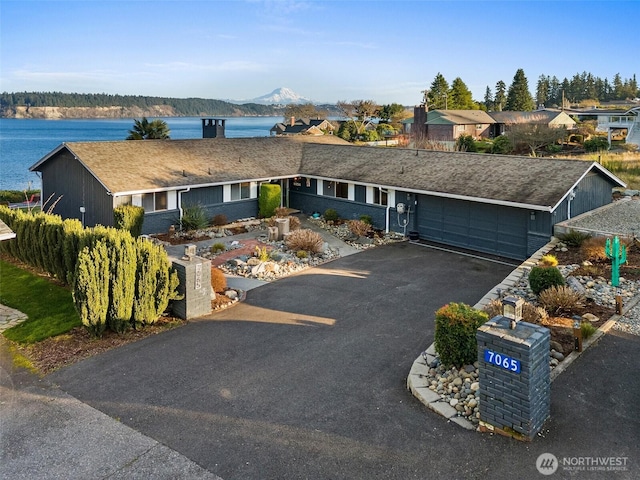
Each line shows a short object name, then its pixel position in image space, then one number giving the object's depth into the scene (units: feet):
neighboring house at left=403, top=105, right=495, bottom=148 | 214.28
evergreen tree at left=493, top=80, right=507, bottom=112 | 402.85
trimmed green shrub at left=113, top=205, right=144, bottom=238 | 68.39
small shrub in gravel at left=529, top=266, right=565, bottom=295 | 44.24
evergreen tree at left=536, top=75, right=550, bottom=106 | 475.72
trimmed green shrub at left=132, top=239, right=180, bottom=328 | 42.88
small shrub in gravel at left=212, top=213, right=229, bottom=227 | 82.79
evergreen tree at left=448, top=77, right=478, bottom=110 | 298.15
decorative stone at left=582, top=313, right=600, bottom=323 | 39.32
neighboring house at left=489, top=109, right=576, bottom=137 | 232.94
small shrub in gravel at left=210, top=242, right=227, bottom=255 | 67.68
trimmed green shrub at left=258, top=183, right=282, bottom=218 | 87.76
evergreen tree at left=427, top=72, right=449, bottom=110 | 297.12
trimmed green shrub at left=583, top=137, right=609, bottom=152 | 162.38
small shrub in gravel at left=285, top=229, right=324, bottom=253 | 66.85
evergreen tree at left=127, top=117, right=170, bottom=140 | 135.95
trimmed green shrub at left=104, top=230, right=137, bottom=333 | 41.57
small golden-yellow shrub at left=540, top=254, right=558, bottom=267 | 51.94
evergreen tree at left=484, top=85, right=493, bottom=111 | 423.88
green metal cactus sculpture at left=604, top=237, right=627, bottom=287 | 46.11
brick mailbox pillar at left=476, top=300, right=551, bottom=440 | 25.44
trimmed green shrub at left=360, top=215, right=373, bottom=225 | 80.89
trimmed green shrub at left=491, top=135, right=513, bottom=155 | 154.20
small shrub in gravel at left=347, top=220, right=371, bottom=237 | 75.92
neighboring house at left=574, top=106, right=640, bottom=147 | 177.37
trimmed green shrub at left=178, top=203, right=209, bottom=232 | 77.66
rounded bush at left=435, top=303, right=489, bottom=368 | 32.12
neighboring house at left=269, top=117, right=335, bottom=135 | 259.64
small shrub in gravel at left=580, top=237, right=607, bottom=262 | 54.54
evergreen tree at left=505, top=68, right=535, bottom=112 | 327.26
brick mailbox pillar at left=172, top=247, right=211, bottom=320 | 45.47
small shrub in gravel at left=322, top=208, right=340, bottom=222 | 86.17
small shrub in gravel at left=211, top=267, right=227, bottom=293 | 51.72
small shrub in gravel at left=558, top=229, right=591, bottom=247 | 59.57
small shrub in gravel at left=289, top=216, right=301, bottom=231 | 79.00
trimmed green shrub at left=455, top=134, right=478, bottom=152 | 159.94
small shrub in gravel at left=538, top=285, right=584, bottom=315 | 41.24
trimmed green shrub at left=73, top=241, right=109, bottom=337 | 40.27
